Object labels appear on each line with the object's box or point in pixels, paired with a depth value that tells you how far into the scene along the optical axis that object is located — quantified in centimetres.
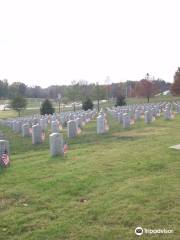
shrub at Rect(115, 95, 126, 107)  5697
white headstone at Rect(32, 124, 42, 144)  1834
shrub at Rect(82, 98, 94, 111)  5266
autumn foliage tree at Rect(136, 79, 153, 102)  7644
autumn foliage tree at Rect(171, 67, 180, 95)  6536
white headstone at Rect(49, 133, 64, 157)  1236
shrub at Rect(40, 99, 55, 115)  4938
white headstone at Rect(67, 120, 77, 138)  1934
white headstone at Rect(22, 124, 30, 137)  2308
